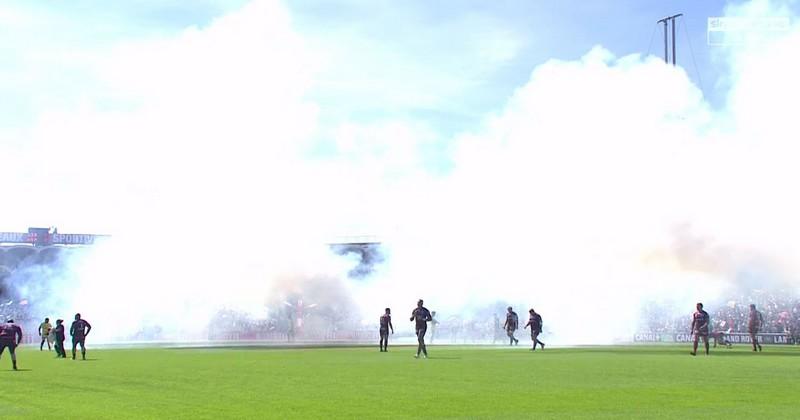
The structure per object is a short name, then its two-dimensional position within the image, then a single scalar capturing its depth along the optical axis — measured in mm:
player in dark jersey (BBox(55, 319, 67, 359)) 37681
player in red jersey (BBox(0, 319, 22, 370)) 28922
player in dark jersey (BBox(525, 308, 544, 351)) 38644
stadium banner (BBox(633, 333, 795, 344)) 47531
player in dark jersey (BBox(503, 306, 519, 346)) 43469
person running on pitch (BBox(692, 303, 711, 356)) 33125
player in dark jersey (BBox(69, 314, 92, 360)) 36344
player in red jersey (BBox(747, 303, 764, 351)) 37644
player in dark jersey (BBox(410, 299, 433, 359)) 33562
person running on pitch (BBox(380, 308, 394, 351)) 38625
